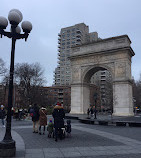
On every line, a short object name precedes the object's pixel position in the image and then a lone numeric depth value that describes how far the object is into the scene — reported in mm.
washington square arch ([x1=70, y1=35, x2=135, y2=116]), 25772
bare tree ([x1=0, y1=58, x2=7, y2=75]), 35125
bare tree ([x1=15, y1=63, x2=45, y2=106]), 37688
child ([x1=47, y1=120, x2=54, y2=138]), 8845
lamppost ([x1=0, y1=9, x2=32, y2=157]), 5332
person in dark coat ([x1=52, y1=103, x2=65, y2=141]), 8297
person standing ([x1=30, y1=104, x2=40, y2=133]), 10141
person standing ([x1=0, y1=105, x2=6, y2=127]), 13639
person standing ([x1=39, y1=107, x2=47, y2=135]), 9961
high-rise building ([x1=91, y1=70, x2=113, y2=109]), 92619
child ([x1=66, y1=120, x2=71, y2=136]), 9109
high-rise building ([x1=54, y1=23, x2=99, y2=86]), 93125
